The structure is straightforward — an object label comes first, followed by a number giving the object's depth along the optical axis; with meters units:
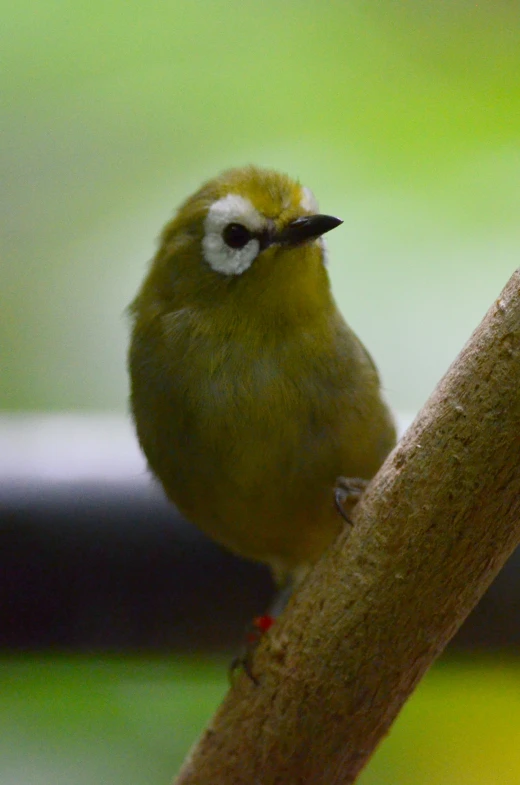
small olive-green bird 1.68
